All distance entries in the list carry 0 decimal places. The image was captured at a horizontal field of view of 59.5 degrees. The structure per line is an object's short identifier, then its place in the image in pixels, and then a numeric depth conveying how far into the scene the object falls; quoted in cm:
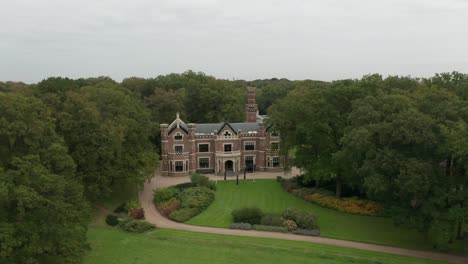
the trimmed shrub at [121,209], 3956
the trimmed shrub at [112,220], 3631
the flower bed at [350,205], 3762
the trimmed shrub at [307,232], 3345
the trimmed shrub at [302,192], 4372
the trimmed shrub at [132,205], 3906
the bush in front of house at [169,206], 3899
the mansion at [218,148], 5462
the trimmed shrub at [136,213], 3744
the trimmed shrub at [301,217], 3450
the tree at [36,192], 2283
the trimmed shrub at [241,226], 3484
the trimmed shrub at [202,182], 4668
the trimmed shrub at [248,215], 3628
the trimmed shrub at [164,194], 4206
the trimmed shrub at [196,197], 3973
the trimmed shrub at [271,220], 3544
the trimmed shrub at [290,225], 3441
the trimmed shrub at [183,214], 3706
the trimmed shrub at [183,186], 4679
